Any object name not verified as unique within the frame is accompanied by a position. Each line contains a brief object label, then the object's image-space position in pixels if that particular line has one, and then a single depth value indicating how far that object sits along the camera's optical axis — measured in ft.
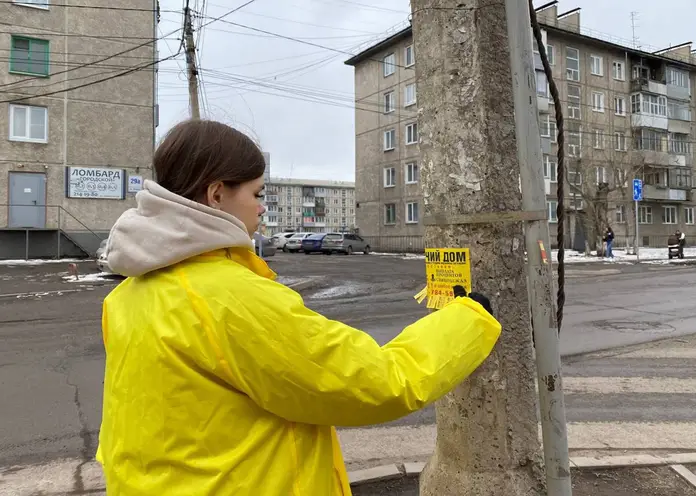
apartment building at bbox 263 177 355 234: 382.83
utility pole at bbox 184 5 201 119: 51.62
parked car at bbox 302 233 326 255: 110.22
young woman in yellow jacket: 3.84
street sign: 78.79
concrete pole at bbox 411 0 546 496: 7.19
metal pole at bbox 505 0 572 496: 6.04
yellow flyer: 6.95
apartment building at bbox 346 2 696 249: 118.01
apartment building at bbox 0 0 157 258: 72.54
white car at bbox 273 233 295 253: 120.98
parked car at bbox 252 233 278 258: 79.93
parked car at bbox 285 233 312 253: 115.24
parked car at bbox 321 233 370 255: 109.50
